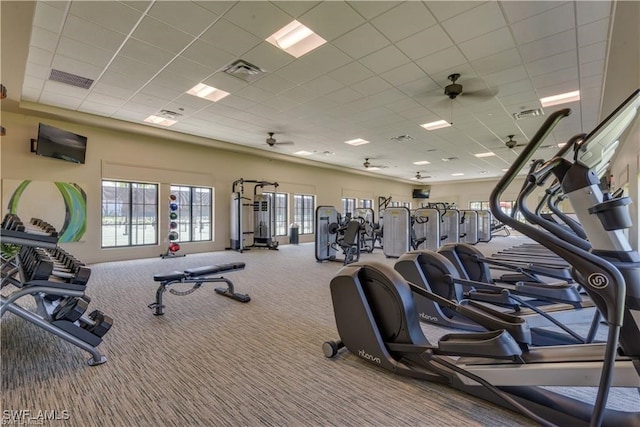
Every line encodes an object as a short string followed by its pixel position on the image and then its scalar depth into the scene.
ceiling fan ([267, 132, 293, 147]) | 8.02
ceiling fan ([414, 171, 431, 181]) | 15.33
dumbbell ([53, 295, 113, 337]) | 2.22
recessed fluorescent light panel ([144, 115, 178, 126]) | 6.95
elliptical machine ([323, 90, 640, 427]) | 1.32
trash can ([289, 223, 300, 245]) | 11.43
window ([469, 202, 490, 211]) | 17.67
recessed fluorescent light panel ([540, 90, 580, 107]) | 5.40
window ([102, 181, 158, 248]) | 7.33
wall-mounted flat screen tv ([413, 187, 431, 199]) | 19.08
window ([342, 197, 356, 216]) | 14.65
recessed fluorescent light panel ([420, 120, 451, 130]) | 7.05
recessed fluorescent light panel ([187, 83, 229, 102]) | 5.36
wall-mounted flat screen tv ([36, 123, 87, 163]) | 6.03
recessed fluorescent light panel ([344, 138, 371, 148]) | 8.88
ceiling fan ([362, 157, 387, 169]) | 12.00
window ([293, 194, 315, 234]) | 12.08
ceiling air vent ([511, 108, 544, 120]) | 6.13
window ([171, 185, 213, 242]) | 8.78
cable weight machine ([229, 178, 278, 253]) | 9.67
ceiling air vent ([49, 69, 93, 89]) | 4.74
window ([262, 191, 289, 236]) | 11.34
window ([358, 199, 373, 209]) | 15.57
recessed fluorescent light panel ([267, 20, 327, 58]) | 3.63
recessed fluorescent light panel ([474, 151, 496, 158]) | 10.21
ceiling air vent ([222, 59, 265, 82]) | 4.43
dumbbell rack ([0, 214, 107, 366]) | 1.96
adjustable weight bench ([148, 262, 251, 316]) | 3.38
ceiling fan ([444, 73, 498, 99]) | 4.74
